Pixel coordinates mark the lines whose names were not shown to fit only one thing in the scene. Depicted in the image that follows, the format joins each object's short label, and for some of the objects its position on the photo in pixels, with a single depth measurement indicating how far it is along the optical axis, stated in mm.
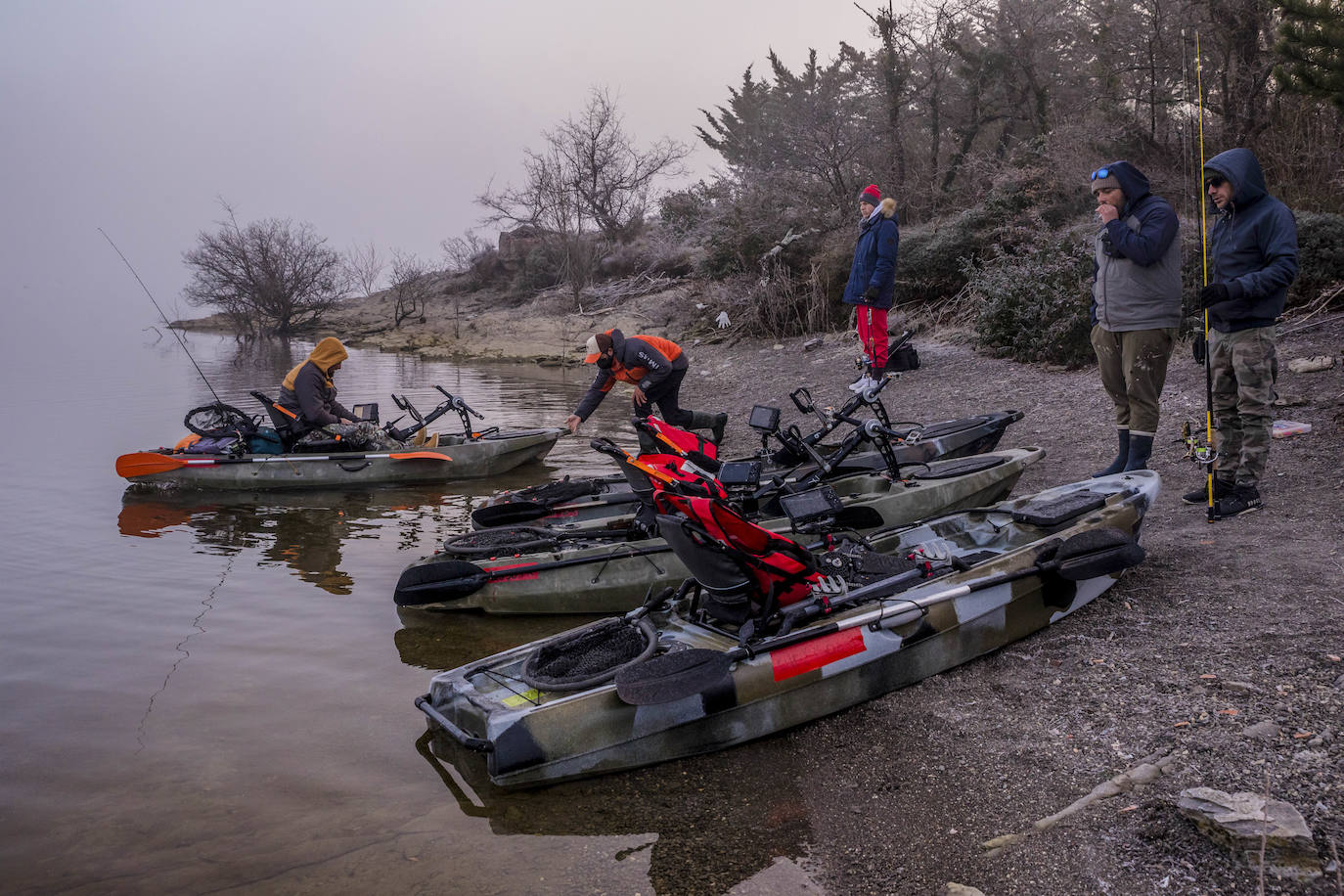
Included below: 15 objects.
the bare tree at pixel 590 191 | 32000
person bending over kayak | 9047
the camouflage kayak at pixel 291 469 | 10266
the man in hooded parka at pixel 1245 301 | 5473
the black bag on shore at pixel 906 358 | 8805
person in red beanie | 10484
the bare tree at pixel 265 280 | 34969
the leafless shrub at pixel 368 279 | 37969
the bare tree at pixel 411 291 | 34469
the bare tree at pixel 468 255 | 35156
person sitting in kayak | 10383
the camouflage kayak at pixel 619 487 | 7457
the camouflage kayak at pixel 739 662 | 3988
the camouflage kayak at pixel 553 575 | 6133
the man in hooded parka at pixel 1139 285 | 6008
